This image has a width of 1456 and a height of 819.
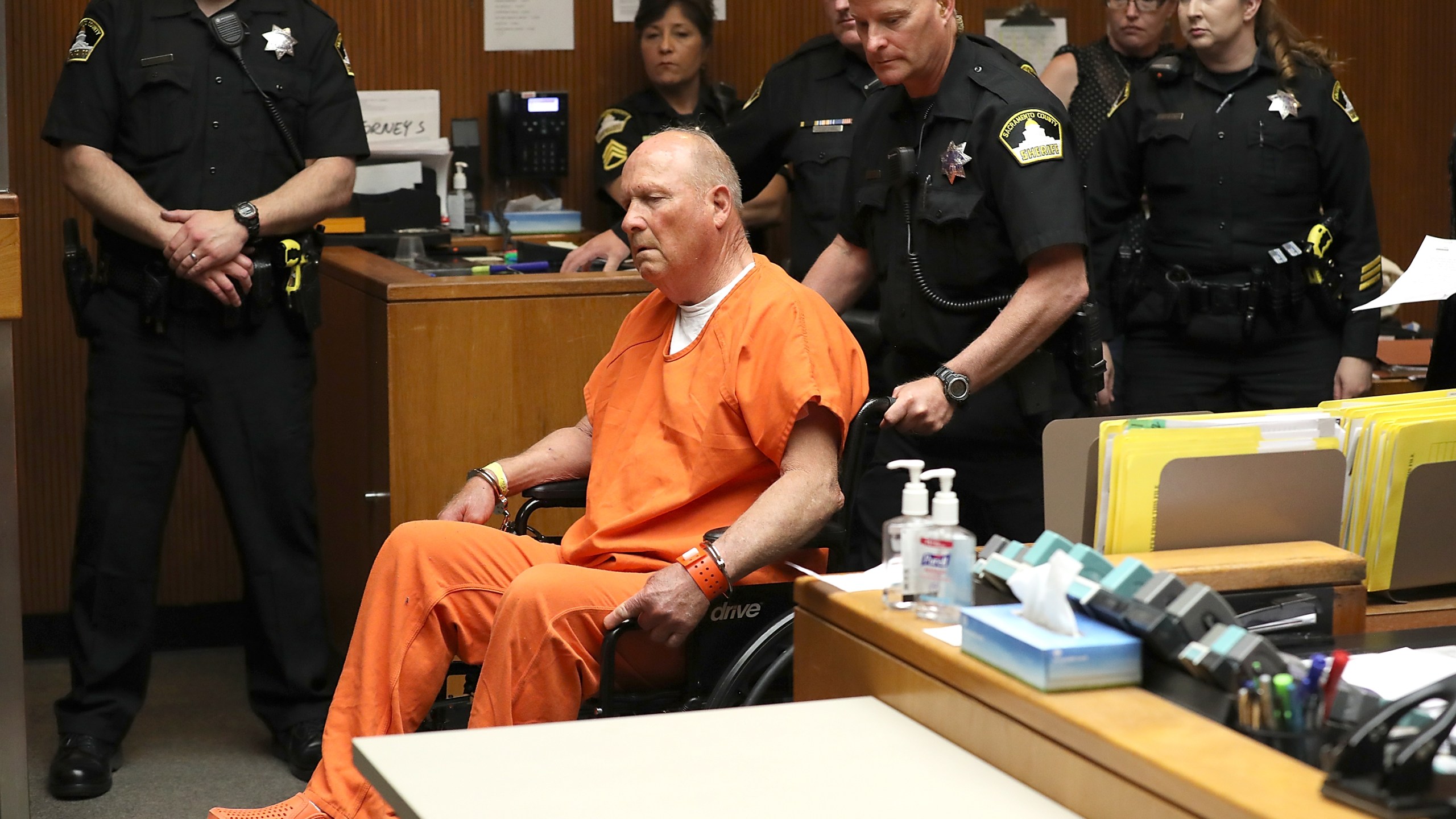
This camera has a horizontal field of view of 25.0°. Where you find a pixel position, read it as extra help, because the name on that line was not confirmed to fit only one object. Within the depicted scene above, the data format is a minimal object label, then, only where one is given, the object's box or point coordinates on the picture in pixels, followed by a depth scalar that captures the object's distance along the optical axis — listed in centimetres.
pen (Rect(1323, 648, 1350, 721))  381
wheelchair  586
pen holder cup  374
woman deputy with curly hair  715
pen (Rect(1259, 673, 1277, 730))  384
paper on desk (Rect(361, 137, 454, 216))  800
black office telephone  809
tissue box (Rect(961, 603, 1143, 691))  410
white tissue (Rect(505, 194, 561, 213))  811
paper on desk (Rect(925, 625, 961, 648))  454
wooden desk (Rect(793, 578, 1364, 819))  353
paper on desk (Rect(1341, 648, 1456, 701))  448
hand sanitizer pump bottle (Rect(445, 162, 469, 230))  805
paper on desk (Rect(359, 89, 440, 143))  801
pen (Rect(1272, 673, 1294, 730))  382
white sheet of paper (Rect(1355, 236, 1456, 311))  574
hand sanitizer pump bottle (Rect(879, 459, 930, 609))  487
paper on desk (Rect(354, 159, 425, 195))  792
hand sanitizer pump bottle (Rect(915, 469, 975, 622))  469
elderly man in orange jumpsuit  593
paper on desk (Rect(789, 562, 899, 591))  517
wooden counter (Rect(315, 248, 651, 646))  697
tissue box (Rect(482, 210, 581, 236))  802
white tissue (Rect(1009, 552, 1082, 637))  423
